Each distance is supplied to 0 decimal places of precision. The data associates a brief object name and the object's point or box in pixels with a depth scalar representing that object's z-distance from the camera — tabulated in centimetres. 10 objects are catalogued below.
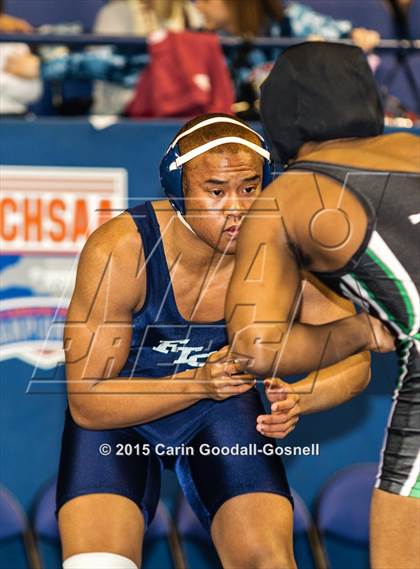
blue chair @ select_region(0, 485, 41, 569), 928
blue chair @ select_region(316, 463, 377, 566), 948
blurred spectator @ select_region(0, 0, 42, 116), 1024
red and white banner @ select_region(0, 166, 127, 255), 952
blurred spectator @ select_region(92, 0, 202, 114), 1042
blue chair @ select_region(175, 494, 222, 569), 948
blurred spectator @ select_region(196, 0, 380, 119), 1050
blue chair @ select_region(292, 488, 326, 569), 955
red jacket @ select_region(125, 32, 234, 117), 963
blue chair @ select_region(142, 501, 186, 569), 955
